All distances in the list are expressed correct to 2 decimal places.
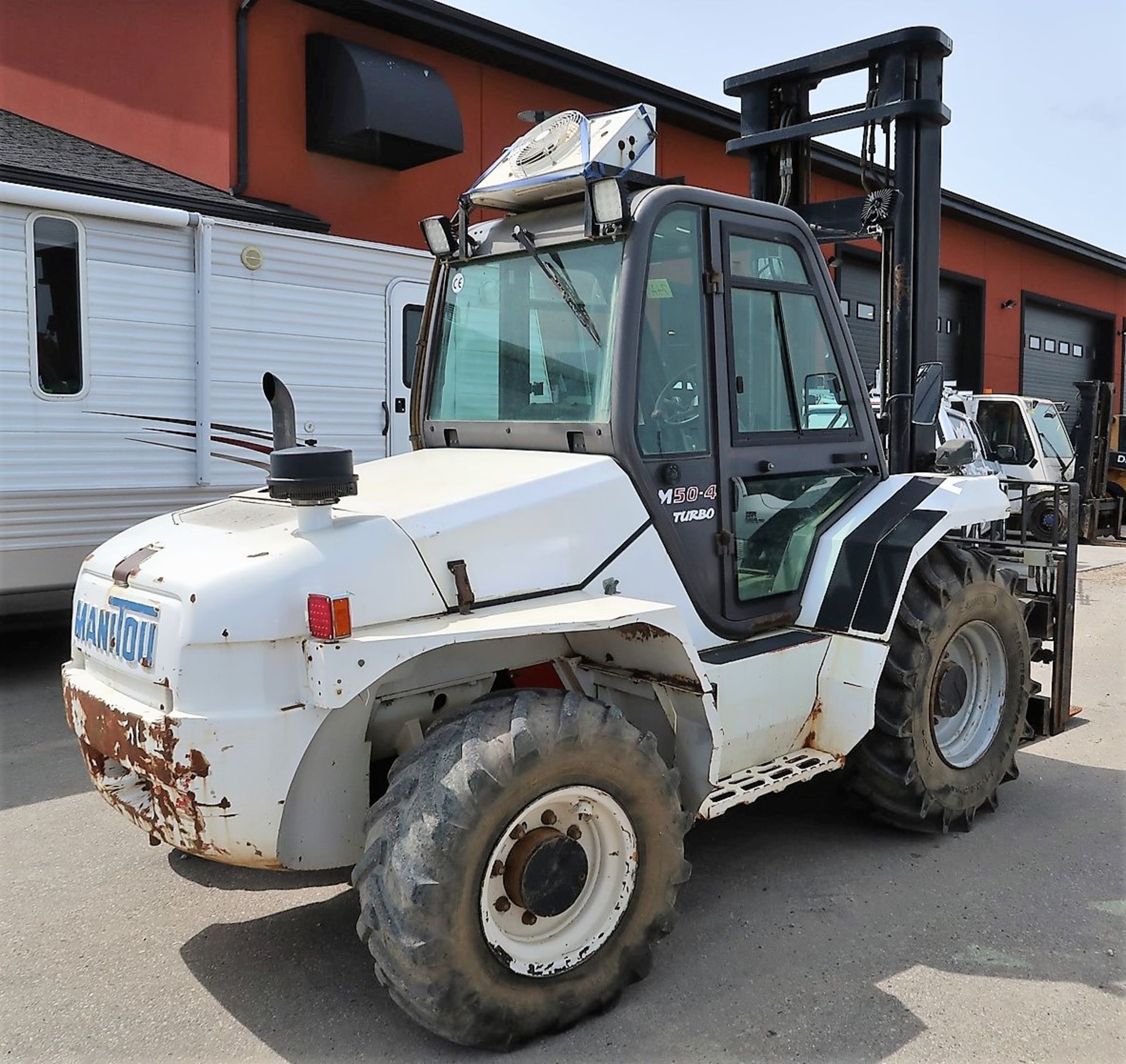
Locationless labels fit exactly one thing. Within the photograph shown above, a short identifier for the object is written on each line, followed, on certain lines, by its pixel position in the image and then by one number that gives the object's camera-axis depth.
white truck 15.97
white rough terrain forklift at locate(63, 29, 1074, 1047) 2.94
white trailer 7.17
